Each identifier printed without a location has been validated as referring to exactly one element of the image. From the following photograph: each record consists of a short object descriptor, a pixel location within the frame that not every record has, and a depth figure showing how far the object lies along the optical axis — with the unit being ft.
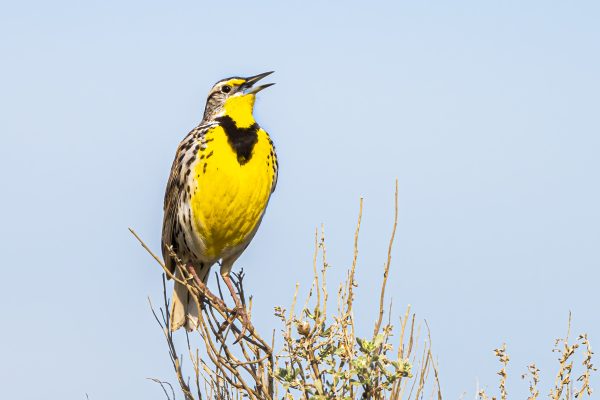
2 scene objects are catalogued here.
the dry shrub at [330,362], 21.61
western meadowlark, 30.91
